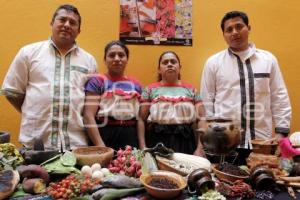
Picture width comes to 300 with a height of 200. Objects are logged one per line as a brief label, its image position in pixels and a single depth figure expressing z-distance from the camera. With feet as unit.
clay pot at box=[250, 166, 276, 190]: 4.46
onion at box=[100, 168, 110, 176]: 4.70
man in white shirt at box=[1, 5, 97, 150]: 6.66
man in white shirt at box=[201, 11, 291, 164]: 7.01
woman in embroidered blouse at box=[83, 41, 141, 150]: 6.91
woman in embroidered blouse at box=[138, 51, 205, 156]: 7.16
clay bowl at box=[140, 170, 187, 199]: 4.04
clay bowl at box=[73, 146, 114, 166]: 5.02
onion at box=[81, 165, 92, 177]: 4.63
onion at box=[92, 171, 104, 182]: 4.54
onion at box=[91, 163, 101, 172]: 4.76
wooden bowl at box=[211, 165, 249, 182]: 4.62
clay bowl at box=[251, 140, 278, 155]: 5.25
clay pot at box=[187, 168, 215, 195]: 4.18
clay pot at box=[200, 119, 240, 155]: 4.79
